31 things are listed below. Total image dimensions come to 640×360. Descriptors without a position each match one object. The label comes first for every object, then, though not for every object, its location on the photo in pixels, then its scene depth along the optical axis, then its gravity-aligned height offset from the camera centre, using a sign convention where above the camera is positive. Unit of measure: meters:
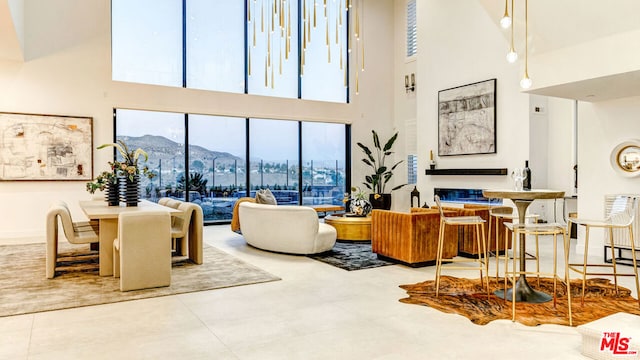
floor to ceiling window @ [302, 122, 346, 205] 10.86 +0.45
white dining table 4.80 -0.63
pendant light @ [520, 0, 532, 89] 5.05 +1.84
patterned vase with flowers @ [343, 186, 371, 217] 7.51 -0.44
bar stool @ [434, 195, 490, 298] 4.10 -0.39
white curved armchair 5.83 -0.68
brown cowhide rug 3.46 -1.07
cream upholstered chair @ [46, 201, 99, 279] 4.63 -0.58
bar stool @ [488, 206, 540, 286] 4.40 -0.32
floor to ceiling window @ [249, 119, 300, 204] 10.15 +0.55
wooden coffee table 7.01 -0.77
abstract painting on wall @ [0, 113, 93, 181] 7.68 +0.61
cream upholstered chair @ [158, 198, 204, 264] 5.49 -0.59
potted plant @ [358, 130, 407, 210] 11.09 +0.25
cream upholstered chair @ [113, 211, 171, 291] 4.18 -0.67
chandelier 10.12 +3.76
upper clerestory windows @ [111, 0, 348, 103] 8.89 +2.93
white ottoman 2.62 -0.97
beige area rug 3.88 -1.05
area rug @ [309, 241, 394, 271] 5.36 -1.02
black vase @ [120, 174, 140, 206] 5.43 -0.12
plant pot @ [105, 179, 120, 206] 5.53 -0.15
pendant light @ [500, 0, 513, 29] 4.03 +1.47
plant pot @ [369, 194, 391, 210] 11.00 -0.52
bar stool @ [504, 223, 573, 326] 3.47 -0.40
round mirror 5.53 +0.29
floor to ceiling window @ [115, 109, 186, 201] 8.85 +0.80
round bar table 3.63 -0.60
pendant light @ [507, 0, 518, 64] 4.27 +1.21
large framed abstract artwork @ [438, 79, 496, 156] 8.57 +1.27
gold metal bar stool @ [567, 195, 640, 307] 3.79 -0.33
